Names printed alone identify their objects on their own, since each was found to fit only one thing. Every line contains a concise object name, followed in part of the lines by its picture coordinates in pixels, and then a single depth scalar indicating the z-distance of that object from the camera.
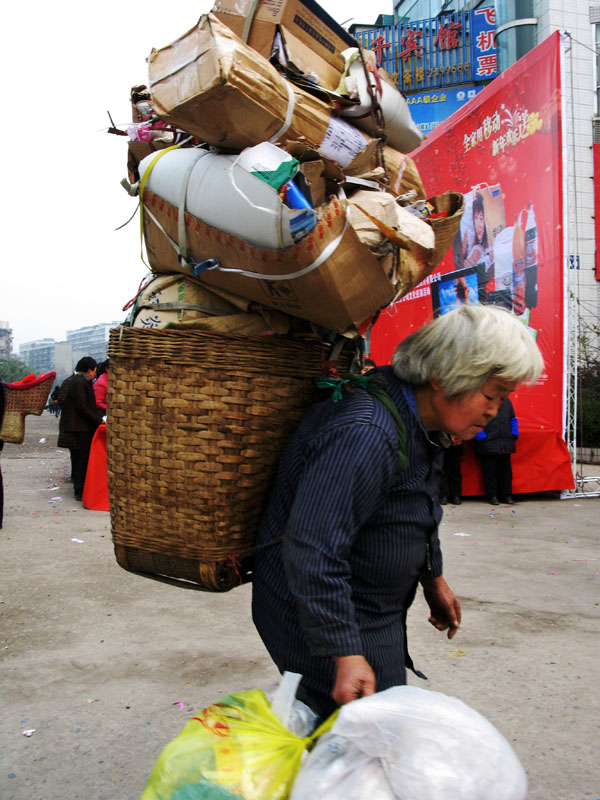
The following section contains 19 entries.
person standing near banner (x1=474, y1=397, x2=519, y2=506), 8.46
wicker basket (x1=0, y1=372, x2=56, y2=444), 7.23
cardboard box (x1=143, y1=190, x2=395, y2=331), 1.50
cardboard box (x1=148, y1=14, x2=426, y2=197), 1.48
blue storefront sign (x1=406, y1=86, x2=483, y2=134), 20.06
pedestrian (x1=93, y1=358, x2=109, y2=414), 8.70
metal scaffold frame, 8.03
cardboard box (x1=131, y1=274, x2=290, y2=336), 1.73
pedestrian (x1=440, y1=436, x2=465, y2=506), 8.85
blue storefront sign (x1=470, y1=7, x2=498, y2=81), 19.91
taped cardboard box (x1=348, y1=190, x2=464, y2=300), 1.56
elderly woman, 1.51
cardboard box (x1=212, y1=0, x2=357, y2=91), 1.73
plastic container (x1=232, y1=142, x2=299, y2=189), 1.45
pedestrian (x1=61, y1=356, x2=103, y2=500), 8.69
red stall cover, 8.07
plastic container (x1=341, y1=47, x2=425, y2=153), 1.88
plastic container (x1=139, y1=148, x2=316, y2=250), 1.45
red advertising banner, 8.18
